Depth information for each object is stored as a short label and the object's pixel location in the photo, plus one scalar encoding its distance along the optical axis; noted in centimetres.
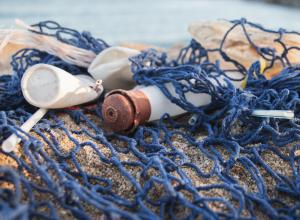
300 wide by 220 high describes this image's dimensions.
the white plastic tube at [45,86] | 52
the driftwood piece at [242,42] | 65
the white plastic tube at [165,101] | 55
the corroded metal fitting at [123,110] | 51
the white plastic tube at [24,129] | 43
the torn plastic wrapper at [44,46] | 61
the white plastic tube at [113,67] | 60
